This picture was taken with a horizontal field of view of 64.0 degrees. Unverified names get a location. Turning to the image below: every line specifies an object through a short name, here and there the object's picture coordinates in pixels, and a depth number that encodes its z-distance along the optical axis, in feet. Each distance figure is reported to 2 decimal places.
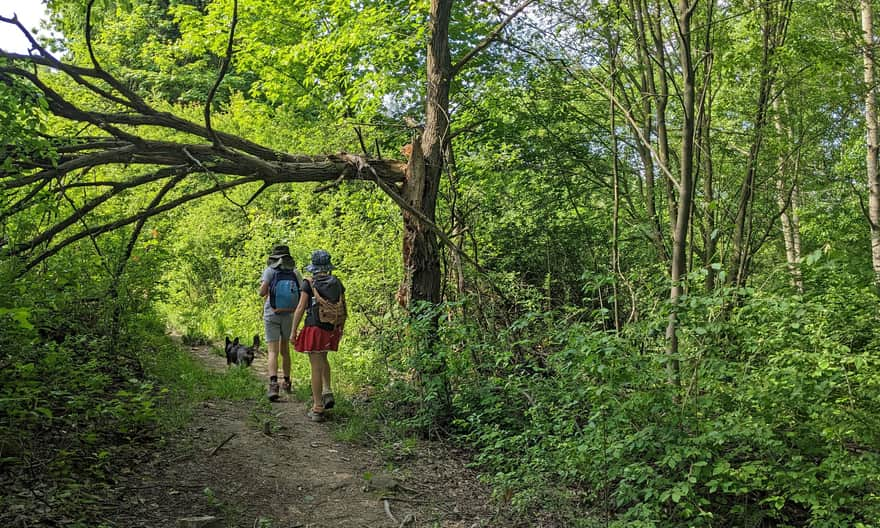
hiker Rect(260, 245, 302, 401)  27.45
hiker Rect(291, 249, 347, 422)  25.02
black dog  32.78
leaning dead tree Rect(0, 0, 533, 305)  18.02
